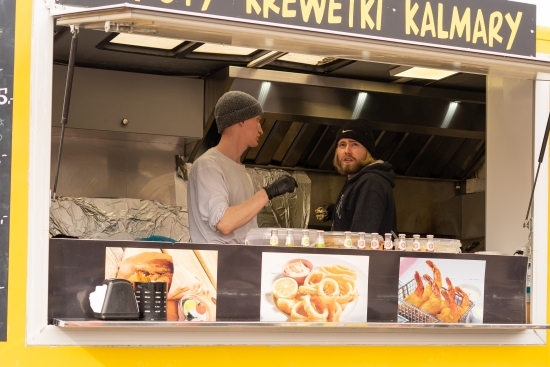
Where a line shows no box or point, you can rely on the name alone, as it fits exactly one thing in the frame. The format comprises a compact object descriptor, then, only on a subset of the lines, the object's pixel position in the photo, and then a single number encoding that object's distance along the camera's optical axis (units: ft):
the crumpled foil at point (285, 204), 24.93
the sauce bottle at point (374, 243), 14.33
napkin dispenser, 11.77
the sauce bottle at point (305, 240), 13.74
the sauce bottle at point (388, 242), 14.38
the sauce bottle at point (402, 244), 14.43
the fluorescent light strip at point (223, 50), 19.41
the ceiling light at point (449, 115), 24.89
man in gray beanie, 14.65
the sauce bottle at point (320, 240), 13.85
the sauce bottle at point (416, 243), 14.62
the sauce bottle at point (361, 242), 14.23
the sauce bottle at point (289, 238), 13.65
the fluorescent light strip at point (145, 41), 18.48
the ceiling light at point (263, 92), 22.30
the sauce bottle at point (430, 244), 14.69
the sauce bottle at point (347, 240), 14.07
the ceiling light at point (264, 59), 19.33
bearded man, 15.94
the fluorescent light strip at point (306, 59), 20.53
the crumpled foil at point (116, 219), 22.70
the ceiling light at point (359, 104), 23.63
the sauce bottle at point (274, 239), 13.55
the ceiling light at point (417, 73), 20.33
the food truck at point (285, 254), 11.95
